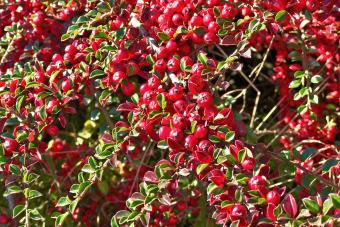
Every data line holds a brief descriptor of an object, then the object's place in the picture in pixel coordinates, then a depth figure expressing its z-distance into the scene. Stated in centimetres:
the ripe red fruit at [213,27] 50
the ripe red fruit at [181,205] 60
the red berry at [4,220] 54
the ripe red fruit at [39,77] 52
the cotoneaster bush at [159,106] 45
